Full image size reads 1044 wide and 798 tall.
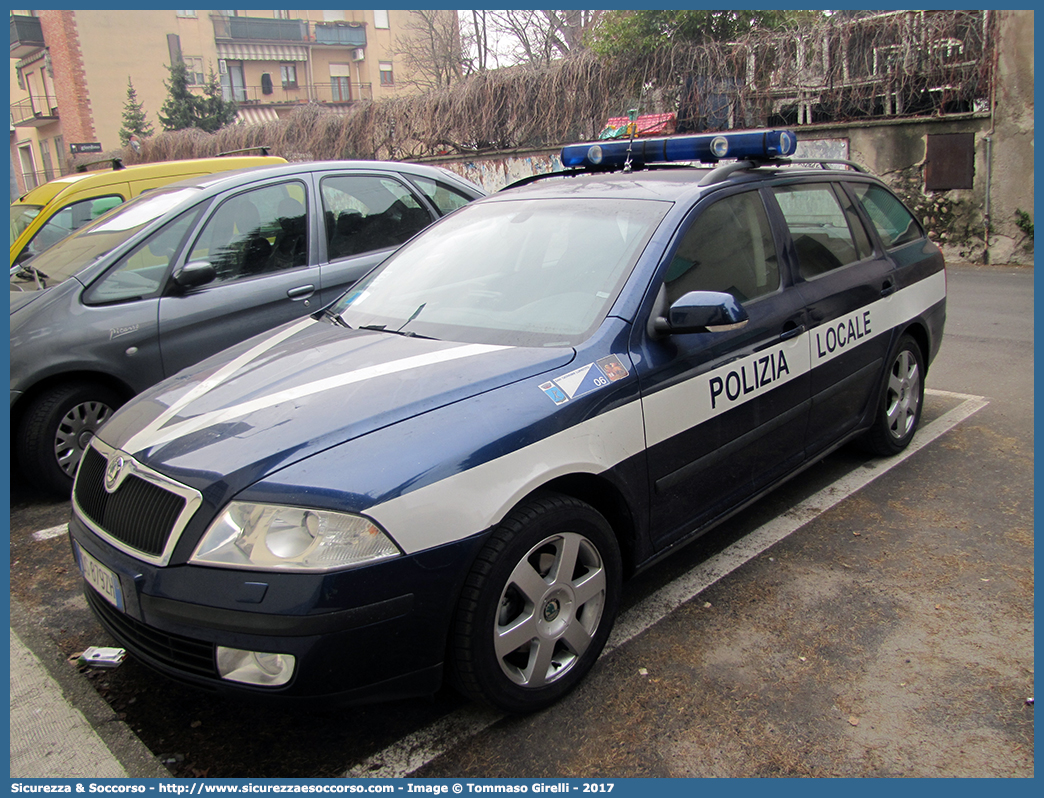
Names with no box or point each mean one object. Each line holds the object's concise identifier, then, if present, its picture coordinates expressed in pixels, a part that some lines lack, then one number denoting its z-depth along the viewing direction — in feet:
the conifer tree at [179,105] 145.00
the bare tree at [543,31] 84.12
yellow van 23.85
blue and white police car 7.14
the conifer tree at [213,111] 146.30
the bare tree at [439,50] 104.58
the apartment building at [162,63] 158.71
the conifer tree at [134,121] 150.20
